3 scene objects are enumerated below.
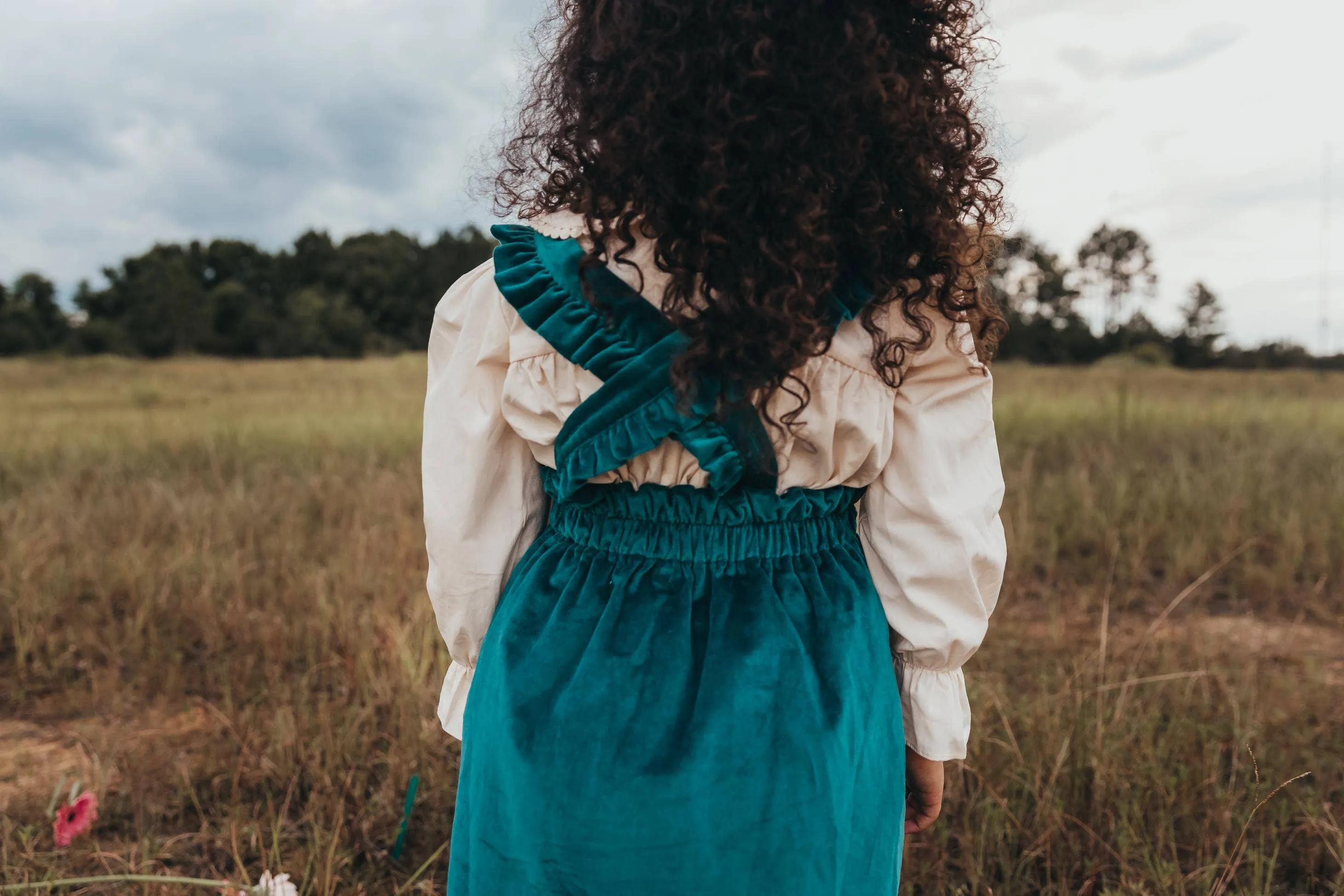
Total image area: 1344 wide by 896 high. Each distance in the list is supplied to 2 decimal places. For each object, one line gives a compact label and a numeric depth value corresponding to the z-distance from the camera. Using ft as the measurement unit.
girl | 3.22
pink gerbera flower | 5.33
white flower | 4.72
